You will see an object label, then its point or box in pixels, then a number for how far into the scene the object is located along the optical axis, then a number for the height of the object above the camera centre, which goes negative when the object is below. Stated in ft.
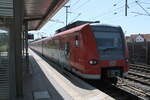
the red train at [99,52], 17.24 -0.76
